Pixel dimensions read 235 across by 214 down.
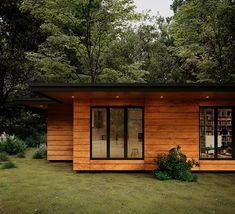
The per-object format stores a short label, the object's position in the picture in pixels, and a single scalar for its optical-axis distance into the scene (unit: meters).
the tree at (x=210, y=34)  17.27
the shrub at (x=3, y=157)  12.08
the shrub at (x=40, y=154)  13.37
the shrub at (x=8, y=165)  10.39
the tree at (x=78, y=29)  16.56
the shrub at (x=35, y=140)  18.23
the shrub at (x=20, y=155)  13.43
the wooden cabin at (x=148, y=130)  9.84
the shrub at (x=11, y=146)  14.45
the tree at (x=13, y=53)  18.22
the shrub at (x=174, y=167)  8.76
